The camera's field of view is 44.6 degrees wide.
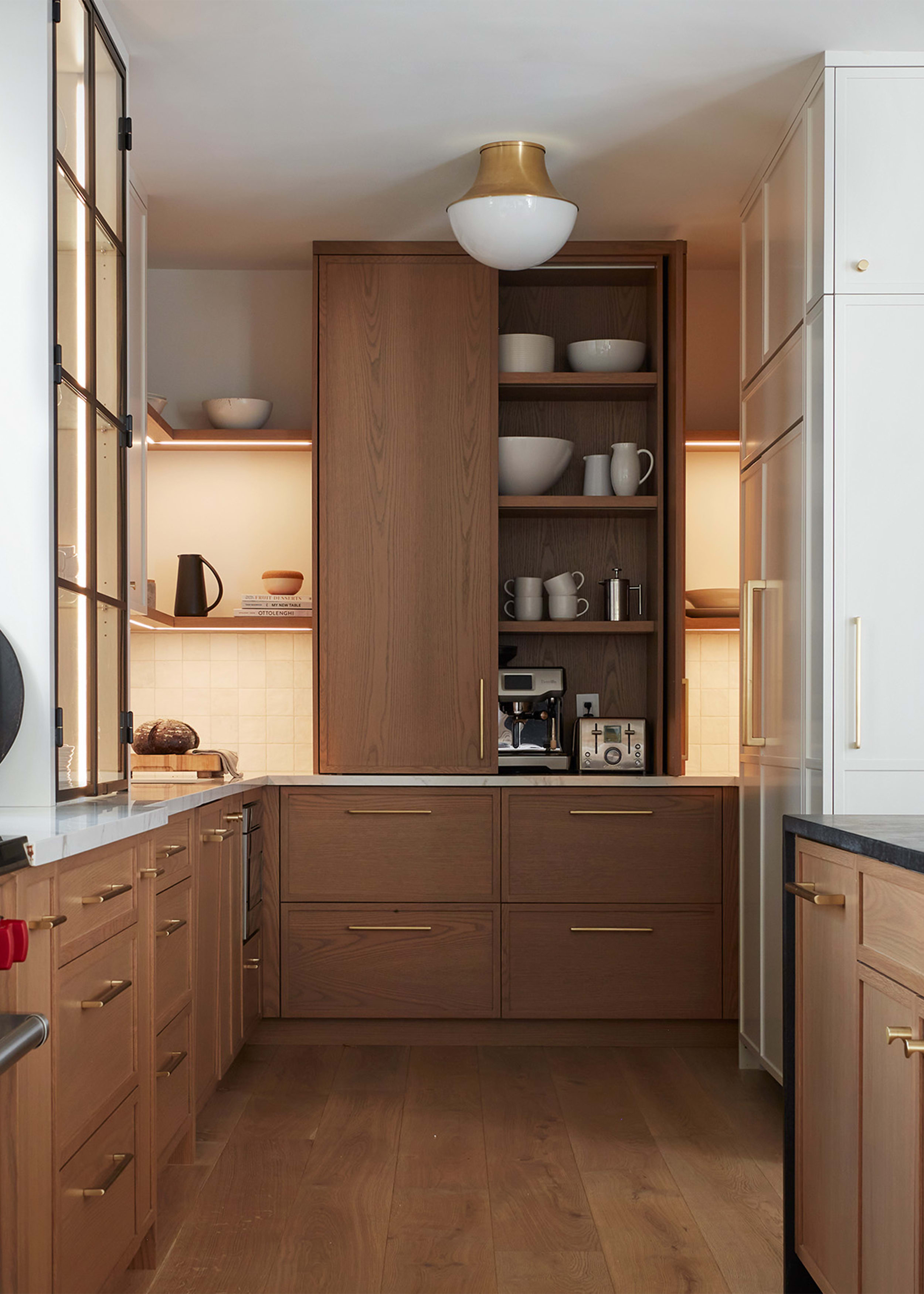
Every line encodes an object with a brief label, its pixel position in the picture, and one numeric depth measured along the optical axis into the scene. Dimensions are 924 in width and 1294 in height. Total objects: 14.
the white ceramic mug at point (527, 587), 3.90
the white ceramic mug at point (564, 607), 3.87
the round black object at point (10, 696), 2.02
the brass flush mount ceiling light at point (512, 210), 3.10
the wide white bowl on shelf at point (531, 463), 3.80
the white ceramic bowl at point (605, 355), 3.84
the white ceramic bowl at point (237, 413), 3.99
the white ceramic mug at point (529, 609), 3.90
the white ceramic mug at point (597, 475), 3.87
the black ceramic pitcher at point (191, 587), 3.95
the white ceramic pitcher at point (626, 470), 3.82
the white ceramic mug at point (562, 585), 3.88
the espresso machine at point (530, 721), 3.79
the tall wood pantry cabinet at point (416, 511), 3.74
